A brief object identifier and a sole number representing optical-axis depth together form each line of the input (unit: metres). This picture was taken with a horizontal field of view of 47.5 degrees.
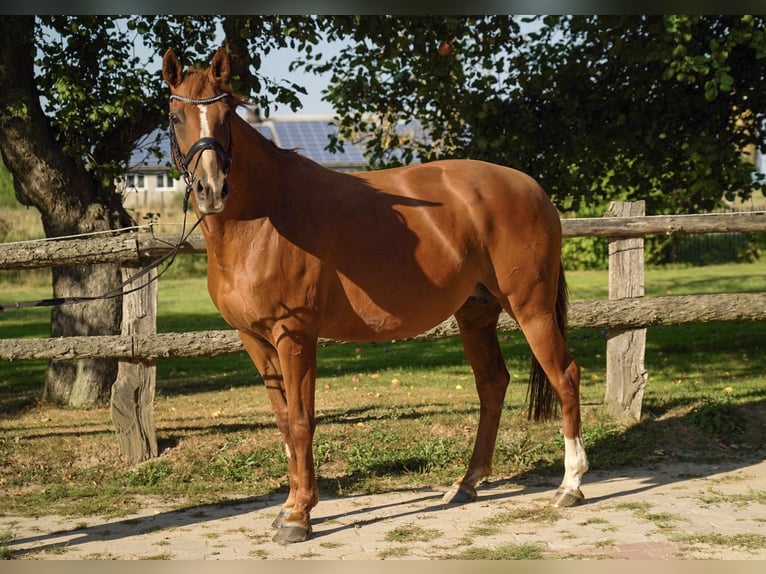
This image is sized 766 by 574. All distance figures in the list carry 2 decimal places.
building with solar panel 30.81
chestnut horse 4.91
